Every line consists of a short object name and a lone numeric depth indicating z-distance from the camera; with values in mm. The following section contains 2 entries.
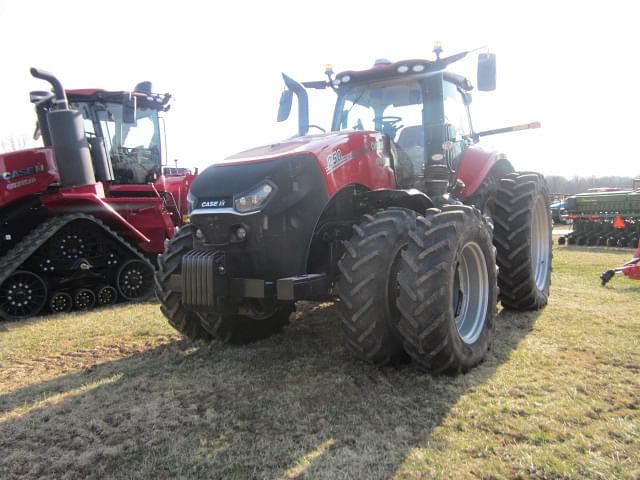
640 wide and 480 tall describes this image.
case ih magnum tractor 3537
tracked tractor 6652
